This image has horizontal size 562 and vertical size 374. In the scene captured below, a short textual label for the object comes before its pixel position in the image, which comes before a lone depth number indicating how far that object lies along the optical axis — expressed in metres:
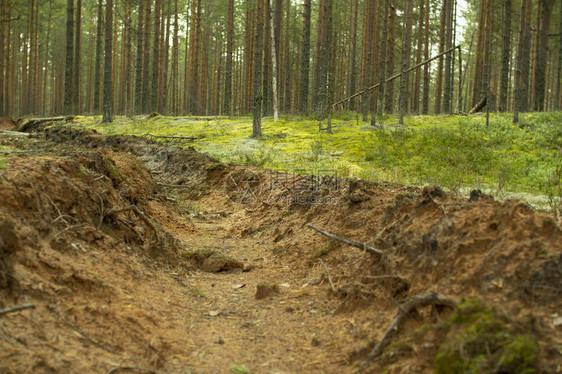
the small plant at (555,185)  5.15
